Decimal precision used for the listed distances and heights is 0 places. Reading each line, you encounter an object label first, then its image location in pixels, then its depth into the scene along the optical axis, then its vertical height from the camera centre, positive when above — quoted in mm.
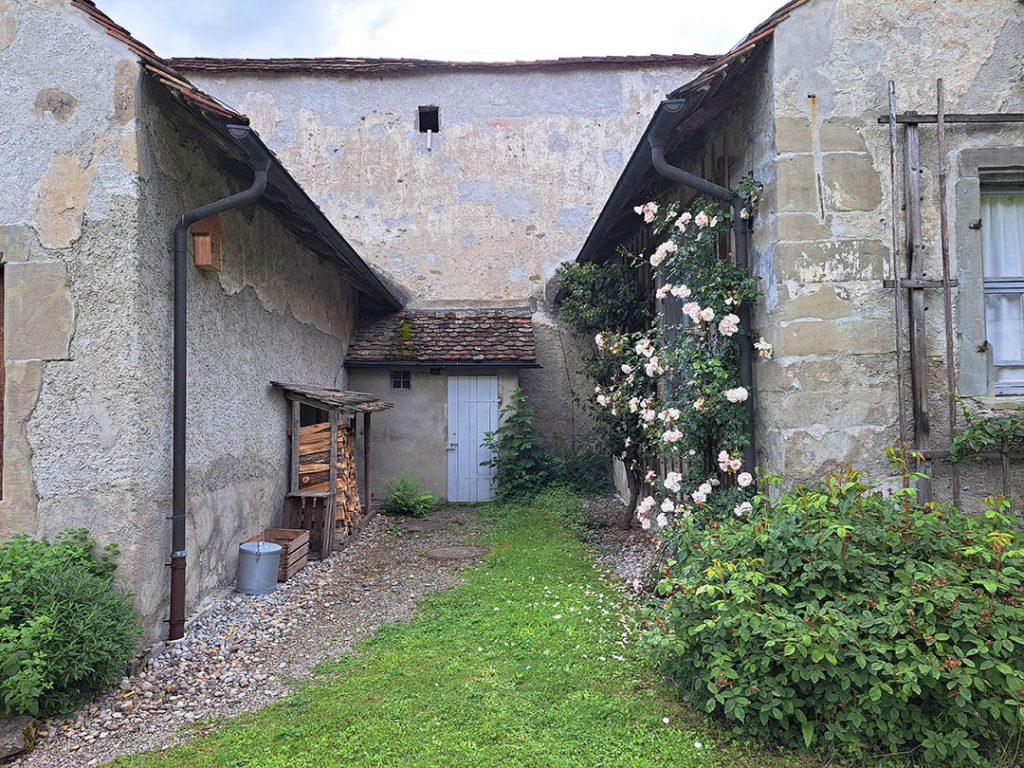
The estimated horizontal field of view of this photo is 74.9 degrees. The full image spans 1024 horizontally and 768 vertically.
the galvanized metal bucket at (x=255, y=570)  5484 -1395
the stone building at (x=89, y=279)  4047 +770
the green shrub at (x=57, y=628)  3166 -1135
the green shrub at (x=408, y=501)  9648 -1495
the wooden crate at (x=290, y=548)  5938 -1355
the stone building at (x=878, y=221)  3998 +1027
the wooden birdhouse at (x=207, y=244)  4730 +1127
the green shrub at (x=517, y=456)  10453 -942
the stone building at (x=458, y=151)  12164 +4517
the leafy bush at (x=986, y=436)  3787 -267
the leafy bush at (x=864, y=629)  2742 -1018
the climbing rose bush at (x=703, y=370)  4418 +166
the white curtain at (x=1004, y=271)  4105 +725
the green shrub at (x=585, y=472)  10750 -1254
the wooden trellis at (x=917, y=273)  3912 +695
